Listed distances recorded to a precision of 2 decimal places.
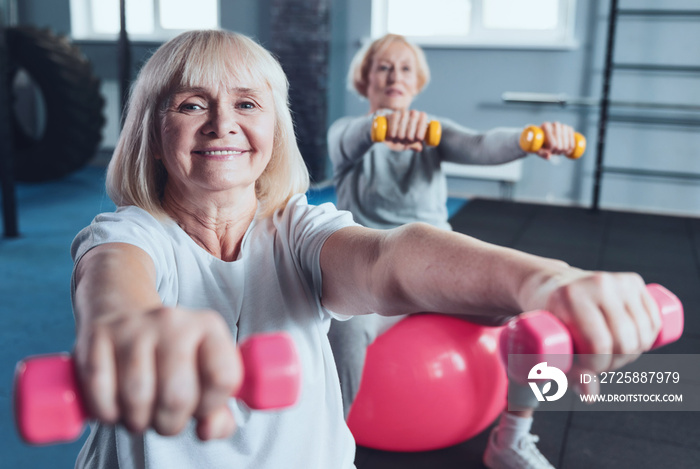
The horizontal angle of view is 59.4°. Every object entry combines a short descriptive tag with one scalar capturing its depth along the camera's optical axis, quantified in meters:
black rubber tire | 4.98
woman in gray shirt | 1.45
